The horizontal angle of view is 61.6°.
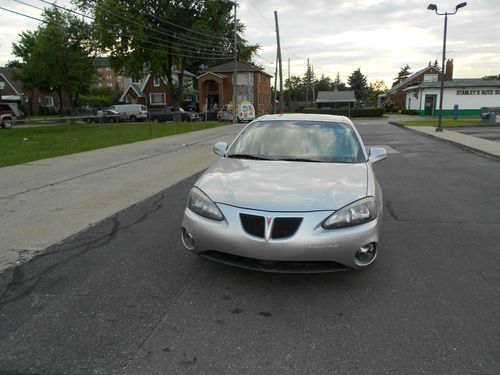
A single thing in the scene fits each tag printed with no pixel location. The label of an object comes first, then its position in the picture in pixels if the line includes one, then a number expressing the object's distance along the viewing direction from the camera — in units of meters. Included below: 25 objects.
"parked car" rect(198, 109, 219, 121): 48.00
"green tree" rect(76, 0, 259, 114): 40.50
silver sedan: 3.32
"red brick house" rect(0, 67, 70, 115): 67.56
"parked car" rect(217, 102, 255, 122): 43.66
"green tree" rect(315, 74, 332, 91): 111.12
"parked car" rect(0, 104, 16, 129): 33.41
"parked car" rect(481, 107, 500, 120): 28.49
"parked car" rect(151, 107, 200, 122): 45.34
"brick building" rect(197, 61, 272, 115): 59.28
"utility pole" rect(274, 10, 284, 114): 39.06
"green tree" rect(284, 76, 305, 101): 105.20
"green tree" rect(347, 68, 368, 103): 95.43
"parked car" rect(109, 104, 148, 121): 49.09
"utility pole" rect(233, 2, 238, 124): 38.00
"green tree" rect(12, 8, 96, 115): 42.12
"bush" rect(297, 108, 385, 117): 51.69
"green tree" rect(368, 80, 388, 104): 105.80
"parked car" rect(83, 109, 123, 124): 44.59
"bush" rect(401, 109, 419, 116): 49.59
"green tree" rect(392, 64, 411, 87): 108.76
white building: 44.44
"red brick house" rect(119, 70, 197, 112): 62.47
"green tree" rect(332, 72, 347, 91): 112.86
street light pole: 22.40
